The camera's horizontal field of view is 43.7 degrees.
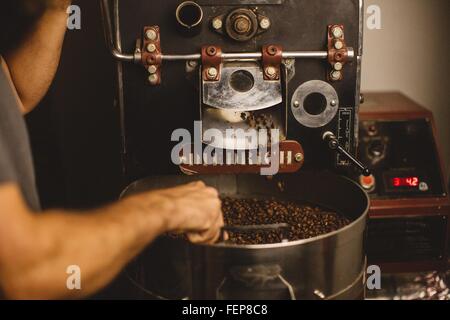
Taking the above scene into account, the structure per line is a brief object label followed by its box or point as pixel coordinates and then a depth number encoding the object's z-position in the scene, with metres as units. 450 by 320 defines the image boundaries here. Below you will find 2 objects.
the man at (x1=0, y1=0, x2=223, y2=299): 1.03
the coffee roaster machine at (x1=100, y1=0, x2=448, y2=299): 1.69
